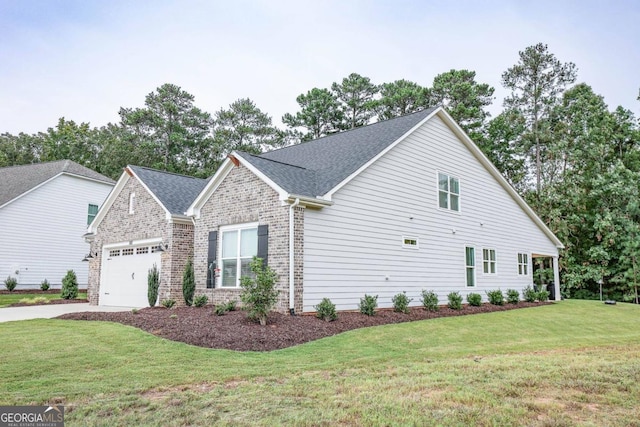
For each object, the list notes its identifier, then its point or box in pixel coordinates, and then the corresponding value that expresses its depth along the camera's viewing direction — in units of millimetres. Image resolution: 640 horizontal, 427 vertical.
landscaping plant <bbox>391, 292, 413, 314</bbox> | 12016
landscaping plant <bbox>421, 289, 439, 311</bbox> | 12892
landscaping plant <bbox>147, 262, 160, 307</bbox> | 13352
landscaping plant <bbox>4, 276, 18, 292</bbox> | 20453
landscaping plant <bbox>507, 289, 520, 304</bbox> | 16781
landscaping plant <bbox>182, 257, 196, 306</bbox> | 12719
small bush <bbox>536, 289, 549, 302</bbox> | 18520
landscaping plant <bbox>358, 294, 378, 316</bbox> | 11086
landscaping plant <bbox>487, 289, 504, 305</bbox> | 15709
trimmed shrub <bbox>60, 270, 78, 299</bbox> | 18236
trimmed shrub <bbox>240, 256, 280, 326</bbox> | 8945
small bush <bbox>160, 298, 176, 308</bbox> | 12609
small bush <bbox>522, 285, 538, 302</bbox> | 18094
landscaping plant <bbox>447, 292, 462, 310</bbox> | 13783
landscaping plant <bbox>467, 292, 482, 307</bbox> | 14781
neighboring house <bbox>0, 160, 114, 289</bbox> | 21438
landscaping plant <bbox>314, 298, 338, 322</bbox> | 9938
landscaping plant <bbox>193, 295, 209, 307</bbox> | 11954
